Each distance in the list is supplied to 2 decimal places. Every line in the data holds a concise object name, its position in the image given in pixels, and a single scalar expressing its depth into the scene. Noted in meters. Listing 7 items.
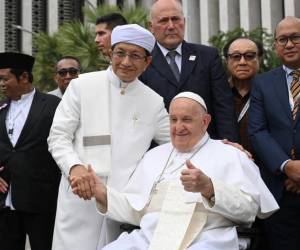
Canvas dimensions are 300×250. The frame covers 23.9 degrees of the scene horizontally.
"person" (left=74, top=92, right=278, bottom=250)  5.11
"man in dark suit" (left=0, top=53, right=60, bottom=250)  6.55
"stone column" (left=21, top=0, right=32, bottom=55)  40.62
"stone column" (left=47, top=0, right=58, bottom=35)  40.34
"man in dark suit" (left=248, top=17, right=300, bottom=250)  5.75
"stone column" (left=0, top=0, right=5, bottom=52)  39.75
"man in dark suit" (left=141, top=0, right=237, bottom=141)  6.24
